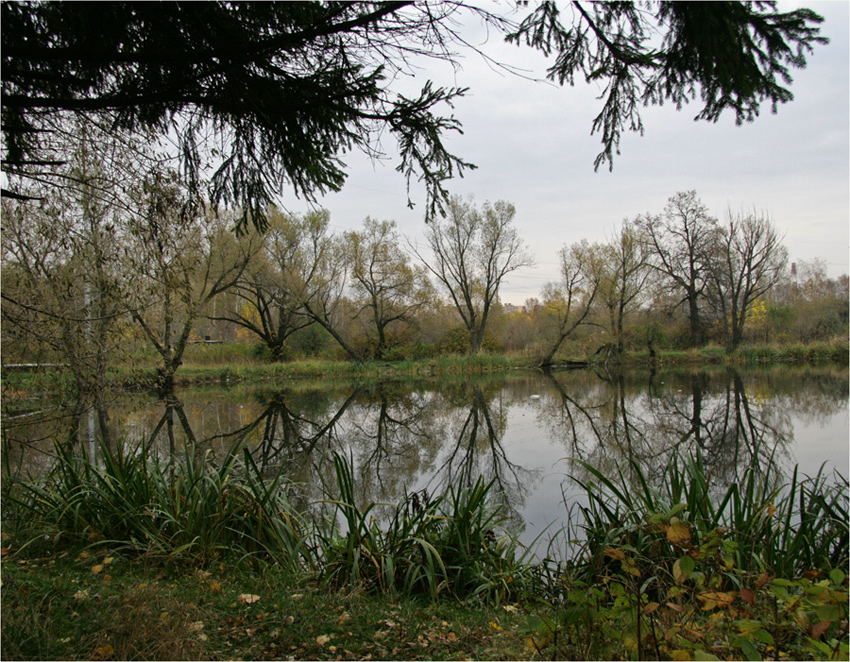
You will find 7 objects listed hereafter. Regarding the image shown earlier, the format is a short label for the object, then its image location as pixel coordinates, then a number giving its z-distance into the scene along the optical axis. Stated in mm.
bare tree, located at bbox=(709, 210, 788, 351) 24750
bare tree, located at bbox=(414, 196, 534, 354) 25672
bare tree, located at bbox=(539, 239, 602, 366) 24797
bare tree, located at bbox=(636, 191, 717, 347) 27156
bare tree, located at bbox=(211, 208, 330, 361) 21844
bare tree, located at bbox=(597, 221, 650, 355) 24406
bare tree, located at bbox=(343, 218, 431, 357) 25531
